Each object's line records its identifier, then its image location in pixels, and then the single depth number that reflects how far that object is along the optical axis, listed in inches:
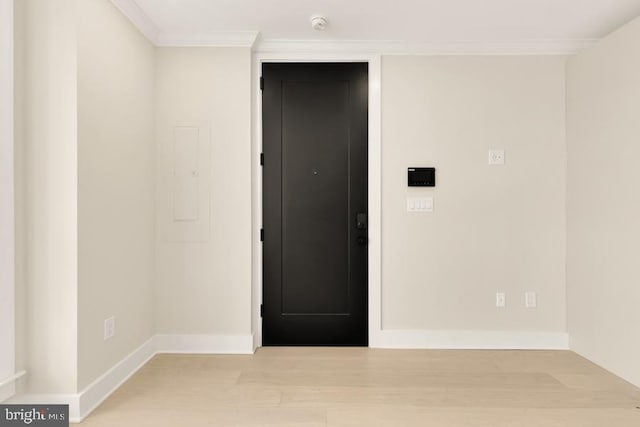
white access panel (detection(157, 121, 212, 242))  131.3
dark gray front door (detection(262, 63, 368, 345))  135.3
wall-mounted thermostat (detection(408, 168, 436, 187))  133.3
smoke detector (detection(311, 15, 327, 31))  115.6
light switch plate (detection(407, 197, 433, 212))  134.0
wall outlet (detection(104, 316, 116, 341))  101.0
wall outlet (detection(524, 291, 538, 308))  133.3
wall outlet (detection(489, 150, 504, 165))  133.8
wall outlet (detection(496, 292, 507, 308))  133.6
